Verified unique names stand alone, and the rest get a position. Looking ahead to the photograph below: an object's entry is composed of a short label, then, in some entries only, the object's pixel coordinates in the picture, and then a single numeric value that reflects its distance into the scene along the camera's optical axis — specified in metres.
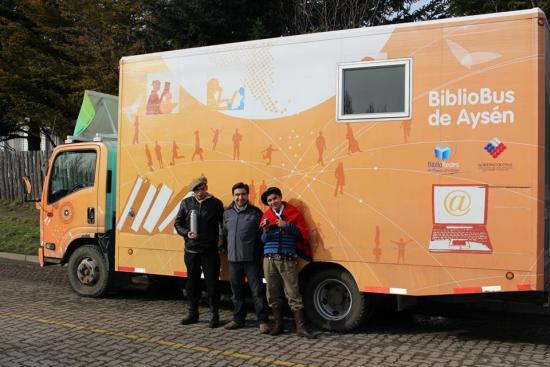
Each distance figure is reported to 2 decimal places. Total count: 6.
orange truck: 5.21
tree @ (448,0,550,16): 11.46
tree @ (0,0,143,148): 14.93
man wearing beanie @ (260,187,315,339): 6.00
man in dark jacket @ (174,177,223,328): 6.40
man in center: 6.24
